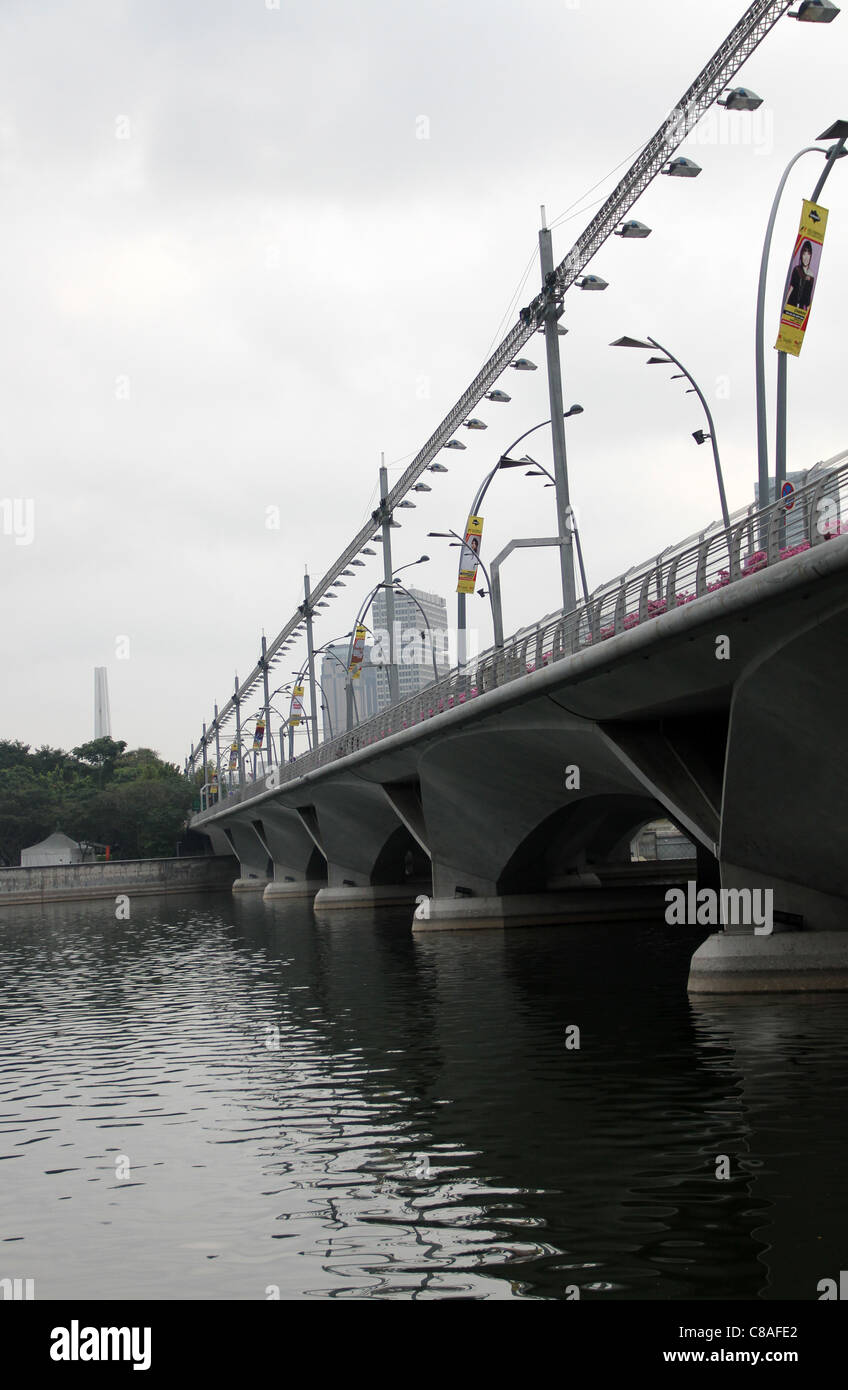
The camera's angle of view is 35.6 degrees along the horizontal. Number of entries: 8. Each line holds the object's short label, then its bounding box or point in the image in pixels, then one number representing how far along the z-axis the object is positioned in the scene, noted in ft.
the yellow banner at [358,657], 176.35
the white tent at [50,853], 419.13
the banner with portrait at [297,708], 238.89
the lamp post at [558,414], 106.22
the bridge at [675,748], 66.39
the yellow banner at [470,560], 123.84
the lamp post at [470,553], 120.88
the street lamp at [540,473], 115.65
